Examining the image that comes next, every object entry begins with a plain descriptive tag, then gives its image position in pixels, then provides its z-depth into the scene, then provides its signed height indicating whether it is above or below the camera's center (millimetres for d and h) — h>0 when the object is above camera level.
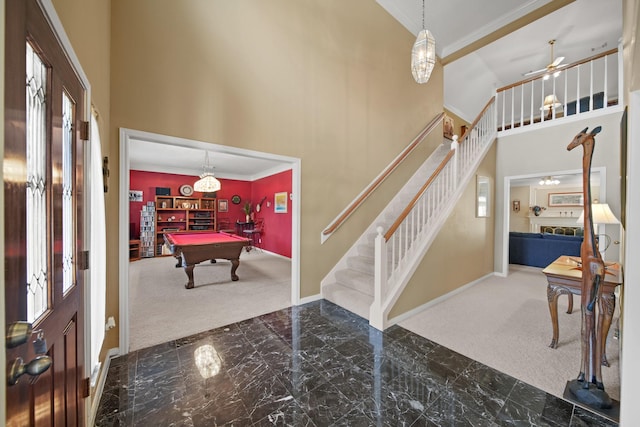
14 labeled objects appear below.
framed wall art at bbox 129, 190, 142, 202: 7152 +409
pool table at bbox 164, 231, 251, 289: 4156 -692
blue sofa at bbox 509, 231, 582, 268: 5332 -838
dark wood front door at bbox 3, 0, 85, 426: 689 -24
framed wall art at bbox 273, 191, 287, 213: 7242 +225
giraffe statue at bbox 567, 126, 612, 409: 1708 -652
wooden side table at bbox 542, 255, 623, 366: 1842 -679
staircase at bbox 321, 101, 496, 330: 2820 -392
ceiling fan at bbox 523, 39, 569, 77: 4605 +2782
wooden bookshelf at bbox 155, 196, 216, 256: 7562 -175
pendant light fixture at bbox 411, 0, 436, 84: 2678 +1718
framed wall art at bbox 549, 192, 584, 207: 8594 +427
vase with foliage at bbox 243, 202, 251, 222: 8867 -43
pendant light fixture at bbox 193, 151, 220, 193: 5625 +592
